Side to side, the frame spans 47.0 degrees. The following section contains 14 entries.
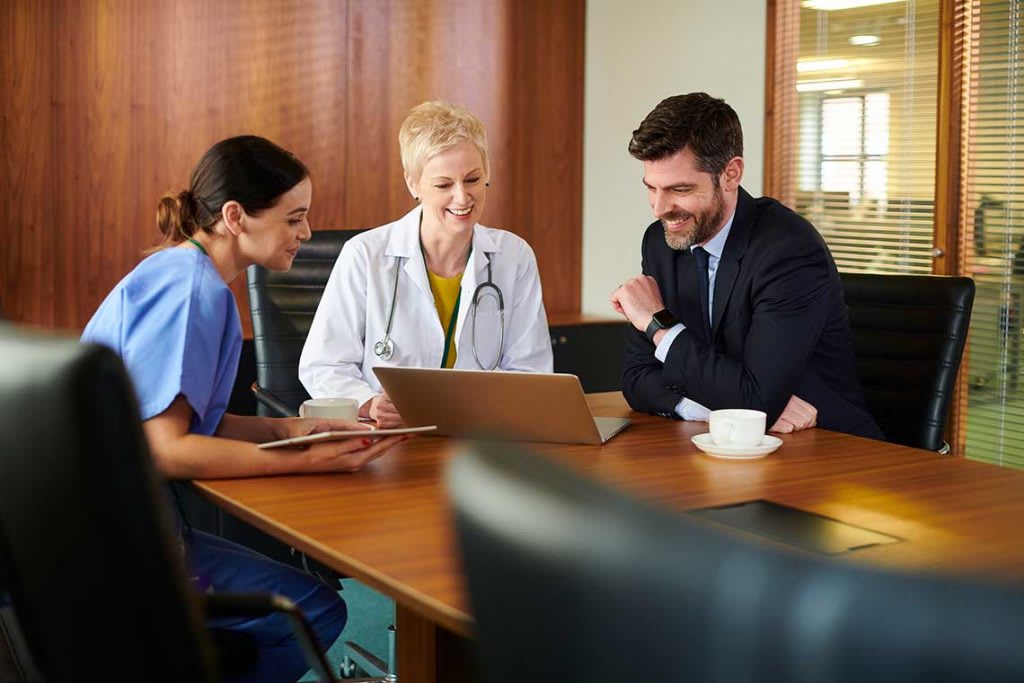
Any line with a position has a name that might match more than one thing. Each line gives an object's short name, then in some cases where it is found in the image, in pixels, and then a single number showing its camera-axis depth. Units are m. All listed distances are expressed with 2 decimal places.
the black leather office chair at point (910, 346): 2.69
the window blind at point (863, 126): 4.21
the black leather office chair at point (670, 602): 0.46
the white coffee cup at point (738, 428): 2.03
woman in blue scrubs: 1.85
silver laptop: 2.05
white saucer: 2.02
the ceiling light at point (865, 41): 4.34
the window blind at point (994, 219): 3.97
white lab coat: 2.79
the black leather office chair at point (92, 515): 1.05
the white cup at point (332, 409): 2.16
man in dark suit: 2.36
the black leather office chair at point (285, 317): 3.21
